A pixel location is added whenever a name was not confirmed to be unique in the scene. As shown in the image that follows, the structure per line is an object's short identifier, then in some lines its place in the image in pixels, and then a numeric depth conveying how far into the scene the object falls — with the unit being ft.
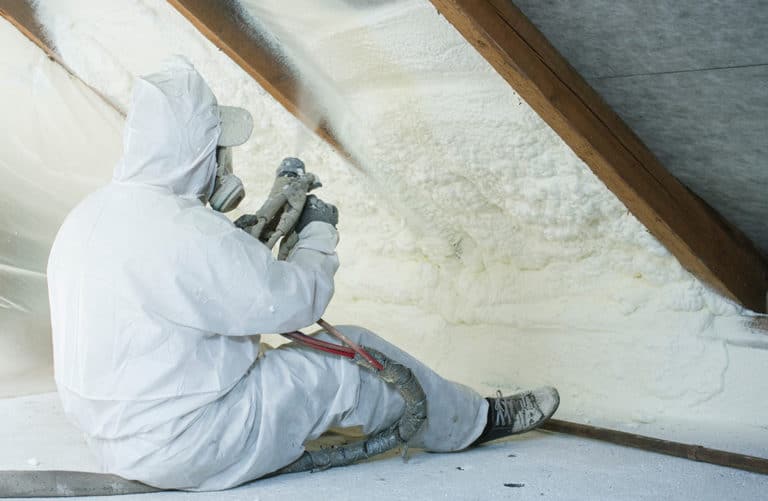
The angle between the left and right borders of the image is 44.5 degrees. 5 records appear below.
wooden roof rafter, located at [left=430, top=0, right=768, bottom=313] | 6.33
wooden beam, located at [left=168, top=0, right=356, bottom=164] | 8.57
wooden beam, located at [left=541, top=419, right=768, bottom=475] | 6.63
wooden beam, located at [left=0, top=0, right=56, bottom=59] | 10.65
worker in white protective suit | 5.90
